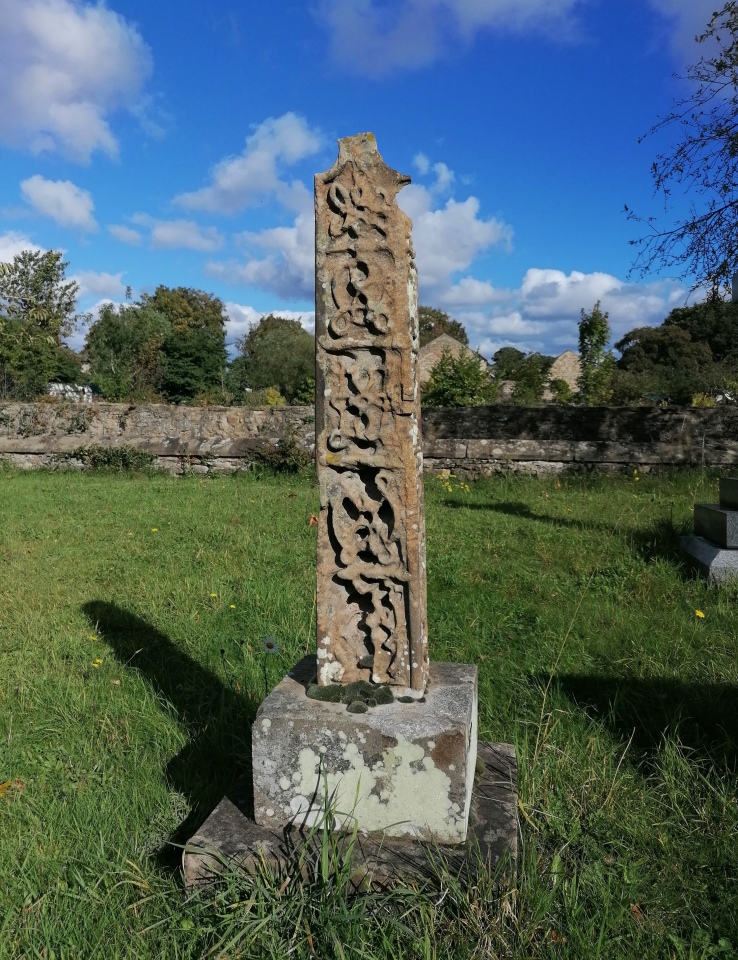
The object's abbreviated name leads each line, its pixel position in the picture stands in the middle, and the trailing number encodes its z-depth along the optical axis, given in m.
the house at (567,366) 50.41
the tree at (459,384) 13.89
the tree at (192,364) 36.81
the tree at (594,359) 19.22
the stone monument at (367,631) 2.13
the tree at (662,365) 26.06
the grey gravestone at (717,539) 5.13
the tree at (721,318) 8.34
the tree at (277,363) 43.40
